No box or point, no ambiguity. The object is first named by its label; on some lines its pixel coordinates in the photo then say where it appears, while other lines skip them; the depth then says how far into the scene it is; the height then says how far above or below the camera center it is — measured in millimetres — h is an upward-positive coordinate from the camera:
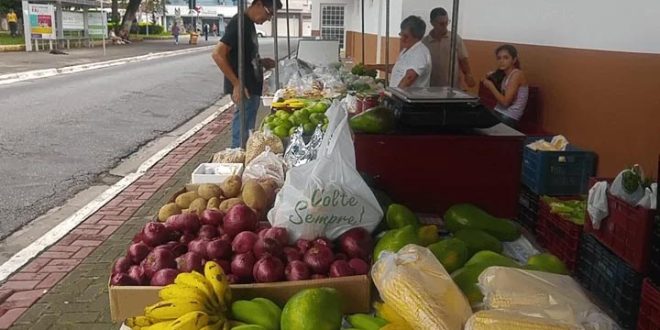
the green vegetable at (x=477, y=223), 2922 -808
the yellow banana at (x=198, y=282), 2061 -780
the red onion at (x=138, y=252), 2502 -825
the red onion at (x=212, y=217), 2852 -781
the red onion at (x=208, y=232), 2709 -808
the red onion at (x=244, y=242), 2506 -780
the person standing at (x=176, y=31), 48219 +951
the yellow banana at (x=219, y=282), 2102 -793
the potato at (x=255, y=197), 3268 -788
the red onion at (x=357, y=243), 2512 -787
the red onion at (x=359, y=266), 2383 -828
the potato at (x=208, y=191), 3535 -824
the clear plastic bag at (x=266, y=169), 3840 -766
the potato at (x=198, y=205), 3283 -850
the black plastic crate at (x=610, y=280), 2887 -1114
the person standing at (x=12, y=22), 36469 +1121
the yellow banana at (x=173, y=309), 1964 -820
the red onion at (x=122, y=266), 2436 -858
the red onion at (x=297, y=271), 2314 -825
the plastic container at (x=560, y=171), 4141 -806
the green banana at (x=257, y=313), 2066 -878
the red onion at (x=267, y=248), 2447 -780
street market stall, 1941 -780
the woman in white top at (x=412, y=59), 6103 -121
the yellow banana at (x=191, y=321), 1880 -826
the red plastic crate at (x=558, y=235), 3465 -1056
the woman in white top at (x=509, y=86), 6344 -390
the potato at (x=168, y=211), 3230 -857
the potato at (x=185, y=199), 3440 -849
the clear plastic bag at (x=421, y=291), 1797 -724
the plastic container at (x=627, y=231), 2787 -851
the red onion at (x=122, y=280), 2314 -863
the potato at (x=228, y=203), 3327 -837
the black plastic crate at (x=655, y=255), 2405 -781
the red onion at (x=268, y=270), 2305 -819
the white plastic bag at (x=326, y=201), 2611 -643
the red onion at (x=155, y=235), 2627 -793
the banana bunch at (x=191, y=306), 1927 -819
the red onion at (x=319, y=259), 2387 -803
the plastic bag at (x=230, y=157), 4754 -844
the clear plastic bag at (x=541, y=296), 1745 -728
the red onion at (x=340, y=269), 2336 -822
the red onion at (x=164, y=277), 2275 -836
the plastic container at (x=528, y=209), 3973 -1019
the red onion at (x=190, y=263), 2355 -815
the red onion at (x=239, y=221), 2721 -756
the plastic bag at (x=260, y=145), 4617 -739
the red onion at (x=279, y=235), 2518 -752
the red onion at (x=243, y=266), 2369 -822
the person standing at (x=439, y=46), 7344 +11
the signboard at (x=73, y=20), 31312 +1104
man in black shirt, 6125 -153
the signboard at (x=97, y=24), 35094 +1034
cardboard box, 2252 -876
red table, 3330 -633
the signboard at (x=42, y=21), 28312 +942
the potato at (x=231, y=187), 3666 -826
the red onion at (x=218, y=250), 2457 -795
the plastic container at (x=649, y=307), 2438 -1000
